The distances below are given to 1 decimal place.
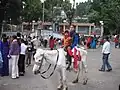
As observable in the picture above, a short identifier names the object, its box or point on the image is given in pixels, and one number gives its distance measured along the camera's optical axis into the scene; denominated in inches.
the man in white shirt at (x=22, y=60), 288.5
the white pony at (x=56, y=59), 194.5
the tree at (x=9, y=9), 940.4
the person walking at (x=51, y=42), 549.1
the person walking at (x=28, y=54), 358.6
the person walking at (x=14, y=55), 266.7
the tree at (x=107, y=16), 1370.1
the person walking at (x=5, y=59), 273.8
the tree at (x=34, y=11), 1507.9
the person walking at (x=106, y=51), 329.7
